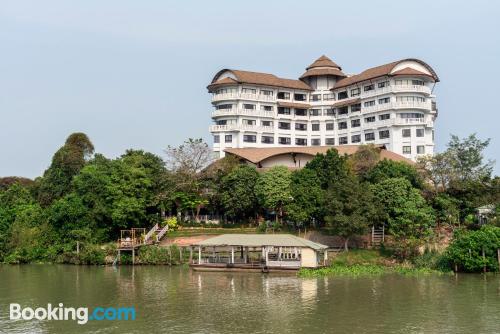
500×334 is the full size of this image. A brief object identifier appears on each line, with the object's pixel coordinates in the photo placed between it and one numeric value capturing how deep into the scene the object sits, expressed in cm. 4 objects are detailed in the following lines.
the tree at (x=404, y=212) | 4625
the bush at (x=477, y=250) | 4144
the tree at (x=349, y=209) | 4647
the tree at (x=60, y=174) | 6150
